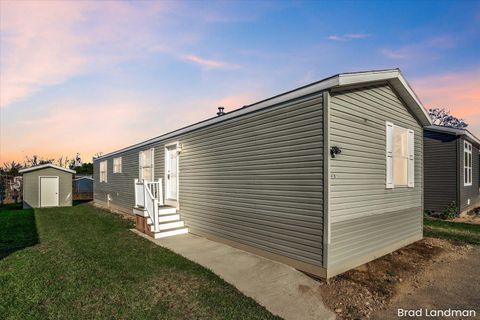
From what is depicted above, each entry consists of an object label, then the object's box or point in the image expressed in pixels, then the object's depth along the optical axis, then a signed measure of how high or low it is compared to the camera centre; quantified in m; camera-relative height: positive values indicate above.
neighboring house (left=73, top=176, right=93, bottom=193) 25.96 -1.98
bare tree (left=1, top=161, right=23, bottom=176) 38.21 -0.53
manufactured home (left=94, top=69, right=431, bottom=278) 4.86 -0.29
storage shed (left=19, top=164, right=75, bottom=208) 18.08 -1.60
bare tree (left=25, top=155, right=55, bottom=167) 41.78 +0.09
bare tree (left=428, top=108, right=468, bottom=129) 37.89 +5.82
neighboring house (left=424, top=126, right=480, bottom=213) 11.62 -0.23
